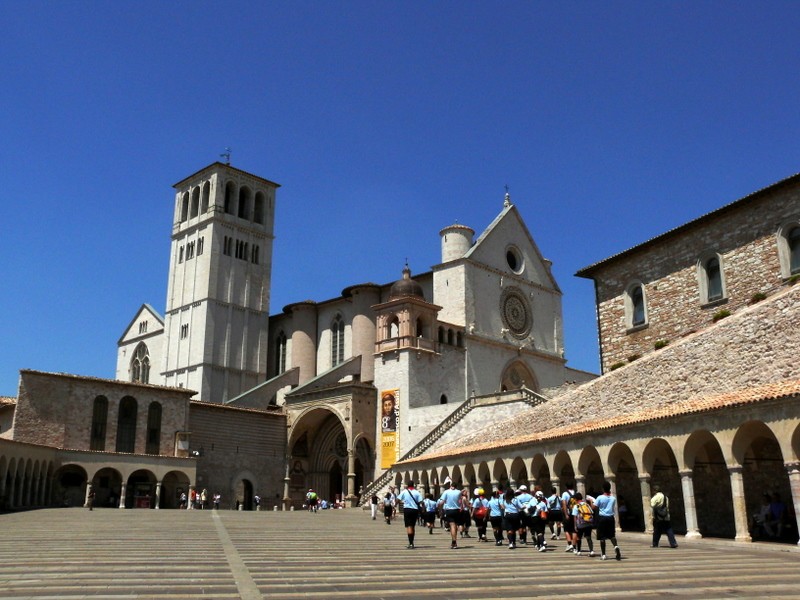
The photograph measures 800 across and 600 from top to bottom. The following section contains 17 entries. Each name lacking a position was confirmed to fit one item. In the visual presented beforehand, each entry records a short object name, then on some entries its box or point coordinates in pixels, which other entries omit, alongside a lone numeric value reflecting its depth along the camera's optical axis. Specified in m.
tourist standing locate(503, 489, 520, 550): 16.89
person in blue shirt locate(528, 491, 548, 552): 16.23
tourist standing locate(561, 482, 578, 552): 15.73
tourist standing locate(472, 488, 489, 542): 18.94
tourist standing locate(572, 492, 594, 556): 14.52
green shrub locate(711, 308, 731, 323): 26.81
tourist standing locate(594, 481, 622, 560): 14.64
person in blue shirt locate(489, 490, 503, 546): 17.80
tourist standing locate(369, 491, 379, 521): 32.09
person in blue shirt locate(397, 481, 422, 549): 15.94
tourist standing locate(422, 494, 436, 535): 21.64
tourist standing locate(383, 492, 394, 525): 27.59
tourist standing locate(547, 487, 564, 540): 17.41
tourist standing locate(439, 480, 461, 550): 16.59
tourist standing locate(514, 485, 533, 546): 16.69
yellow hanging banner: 45.53
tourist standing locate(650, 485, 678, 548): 15.73
